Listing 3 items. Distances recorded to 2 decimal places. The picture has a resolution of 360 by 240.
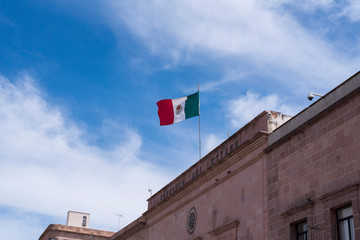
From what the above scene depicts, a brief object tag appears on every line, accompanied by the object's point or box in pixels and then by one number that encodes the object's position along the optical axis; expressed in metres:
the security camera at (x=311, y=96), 21.61
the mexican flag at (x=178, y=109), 32.69
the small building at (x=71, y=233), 60.91
